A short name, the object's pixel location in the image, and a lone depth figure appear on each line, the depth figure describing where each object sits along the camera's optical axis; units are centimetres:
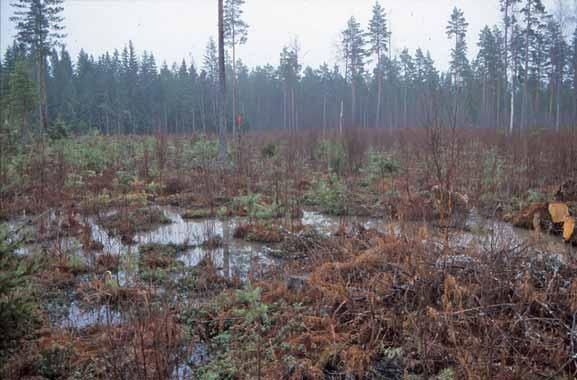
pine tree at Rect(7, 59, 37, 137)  2661
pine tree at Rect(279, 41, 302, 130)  3784
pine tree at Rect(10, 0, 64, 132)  2775
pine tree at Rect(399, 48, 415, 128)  4806
